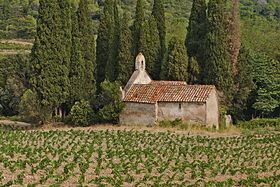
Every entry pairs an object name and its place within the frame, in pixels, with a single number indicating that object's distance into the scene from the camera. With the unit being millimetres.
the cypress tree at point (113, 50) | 57000
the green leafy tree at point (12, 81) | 68188
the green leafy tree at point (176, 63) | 54438
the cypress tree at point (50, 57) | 50375
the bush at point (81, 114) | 49906
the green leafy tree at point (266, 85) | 56906
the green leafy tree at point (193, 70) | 55188
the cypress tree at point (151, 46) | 56875
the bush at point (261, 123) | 53656
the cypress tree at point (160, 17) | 60969
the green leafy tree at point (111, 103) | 49375
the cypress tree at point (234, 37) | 55312
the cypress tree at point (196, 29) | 57875
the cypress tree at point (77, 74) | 52569
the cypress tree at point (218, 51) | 53812
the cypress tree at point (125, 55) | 56438
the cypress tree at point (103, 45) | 58844
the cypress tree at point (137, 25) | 57812
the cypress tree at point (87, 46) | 54250
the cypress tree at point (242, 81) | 55281
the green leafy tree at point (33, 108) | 49438
